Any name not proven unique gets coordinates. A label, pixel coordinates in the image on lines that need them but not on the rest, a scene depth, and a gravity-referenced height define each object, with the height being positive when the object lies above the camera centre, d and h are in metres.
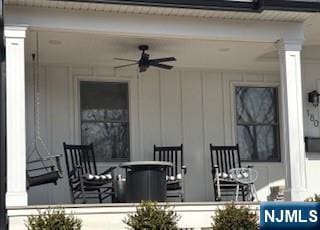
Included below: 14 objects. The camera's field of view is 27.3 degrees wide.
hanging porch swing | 9.30 -0.03
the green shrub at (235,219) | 7.20 -0.79
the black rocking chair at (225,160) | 10.14 -0.19
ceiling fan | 9.09 +1.23
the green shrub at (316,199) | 7.38 -0.60
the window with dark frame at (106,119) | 10.14 +0.50
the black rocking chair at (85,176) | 8.99 -0.34
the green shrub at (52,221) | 6.76 -0.71
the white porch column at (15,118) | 7.22 +0.39
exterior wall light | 10.36 +0.76
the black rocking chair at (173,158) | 9.95 -0.14
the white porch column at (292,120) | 8.18 +0.33
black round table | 8.02 -0.39
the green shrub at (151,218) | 6.96 -0.73
